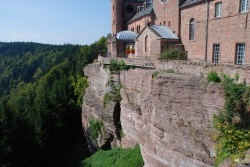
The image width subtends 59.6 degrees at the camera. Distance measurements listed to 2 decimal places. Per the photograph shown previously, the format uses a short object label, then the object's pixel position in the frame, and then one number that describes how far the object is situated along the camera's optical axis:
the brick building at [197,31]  15.99
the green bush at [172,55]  16.94
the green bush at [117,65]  19.18
